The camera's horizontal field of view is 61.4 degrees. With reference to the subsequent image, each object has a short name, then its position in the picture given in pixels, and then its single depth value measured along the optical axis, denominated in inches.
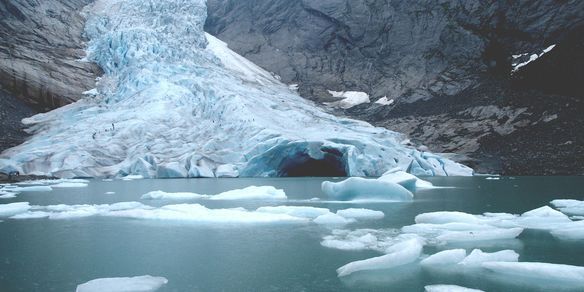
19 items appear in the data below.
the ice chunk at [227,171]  1085.1
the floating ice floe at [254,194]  580.7
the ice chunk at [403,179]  619.7
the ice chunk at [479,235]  305.6
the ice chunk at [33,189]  706.8
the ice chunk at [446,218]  366.9
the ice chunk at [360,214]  416.2
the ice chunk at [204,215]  394.6
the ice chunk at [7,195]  597.9
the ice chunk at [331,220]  386.3
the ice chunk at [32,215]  422.6
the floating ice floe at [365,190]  539.8
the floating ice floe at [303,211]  426.9
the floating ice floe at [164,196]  581.0
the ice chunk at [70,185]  790.1
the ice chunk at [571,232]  316.8
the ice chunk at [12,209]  445.8
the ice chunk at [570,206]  435.2
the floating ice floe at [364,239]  286.8
